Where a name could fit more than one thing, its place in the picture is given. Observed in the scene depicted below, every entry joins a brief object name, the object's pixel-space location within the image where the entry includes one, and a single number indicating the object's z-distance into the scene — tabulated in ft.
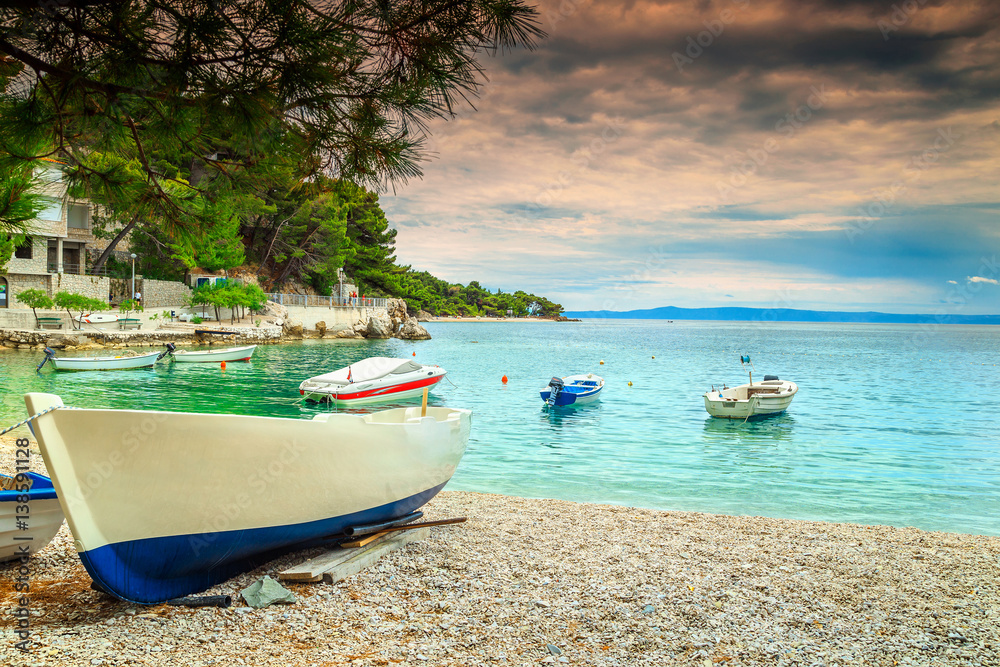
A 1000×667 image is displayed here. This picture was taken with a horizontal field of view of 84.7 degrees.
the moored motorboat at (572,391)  65.87
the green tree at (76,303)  104.47
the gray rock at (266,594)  12.96
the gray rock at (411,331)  208.13
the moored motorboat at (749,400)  59.72
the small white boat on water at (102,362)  74.90
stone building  112.78
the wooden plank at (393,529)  16.19
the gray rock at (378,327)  190.11
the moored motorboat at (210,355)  93.97
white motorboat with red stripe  60.13
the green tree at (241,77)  11.34
